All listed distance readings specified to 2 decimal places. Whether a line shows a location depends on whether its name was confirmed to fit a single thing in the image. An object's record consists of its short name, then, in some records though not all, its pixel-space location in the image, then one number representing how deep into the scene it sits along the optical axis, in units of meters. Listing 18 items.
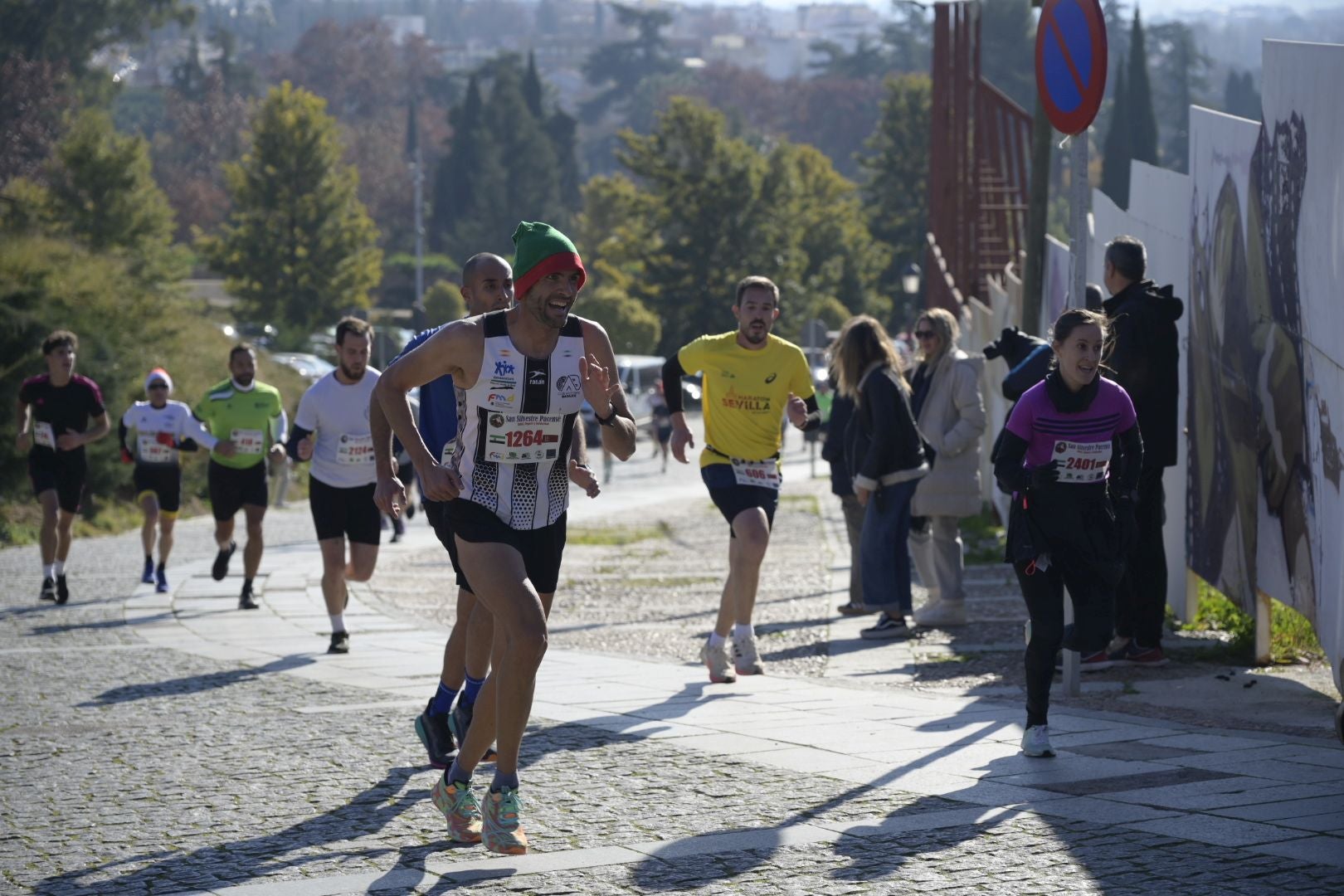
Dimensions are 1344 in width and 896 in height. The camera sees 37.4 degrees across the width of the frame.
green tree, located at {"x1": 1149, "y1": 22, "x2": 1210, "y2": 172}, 122.31
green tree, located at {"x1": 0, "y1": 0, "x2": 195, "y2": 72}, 67.69
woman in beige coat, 11.53
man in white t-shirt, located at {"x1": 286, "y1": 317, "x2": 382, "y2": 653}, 10.70
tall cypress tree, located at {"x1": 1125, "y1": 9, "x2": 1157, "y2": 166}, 82.06
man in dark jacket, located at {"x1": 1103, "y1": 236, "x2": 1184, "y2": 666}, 9.01
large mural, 7.44
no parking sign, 8.62
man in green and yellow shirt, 13.44
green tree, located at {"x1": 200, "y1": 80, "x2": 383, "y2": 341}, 61.22
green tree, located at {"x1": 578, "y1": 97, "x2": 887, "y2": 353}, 71.12
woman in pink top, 7.18
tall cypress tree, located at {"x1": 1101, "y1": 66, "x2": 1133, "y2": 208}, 83.50
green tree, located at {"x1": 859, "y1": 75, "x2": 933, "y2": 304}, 80.00
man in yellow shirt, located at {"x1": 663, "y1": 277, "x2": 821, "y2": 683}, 9.42
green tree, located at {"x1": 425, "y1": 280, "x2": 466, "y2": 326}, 72.00
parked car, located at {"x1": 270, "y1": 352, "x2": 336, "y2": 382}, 50.56
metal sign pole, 8.93
